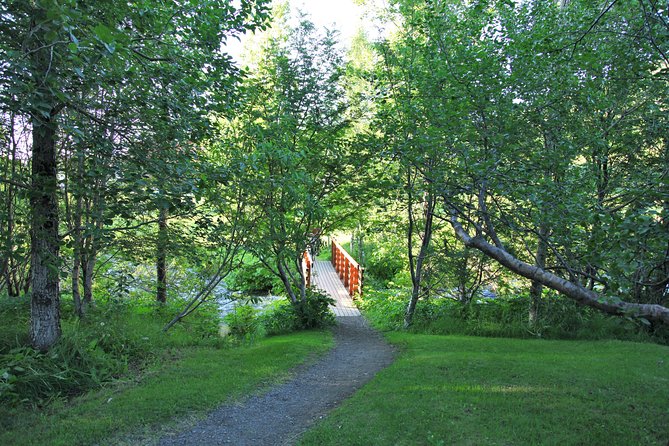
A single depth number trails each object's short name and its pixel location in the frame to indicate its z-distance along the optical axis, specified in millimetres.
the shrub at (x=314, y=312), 10383
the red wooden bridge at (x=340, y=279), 13398
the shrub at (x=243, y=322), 9702
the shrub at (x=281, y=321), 10195
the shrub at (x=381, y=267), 16453
